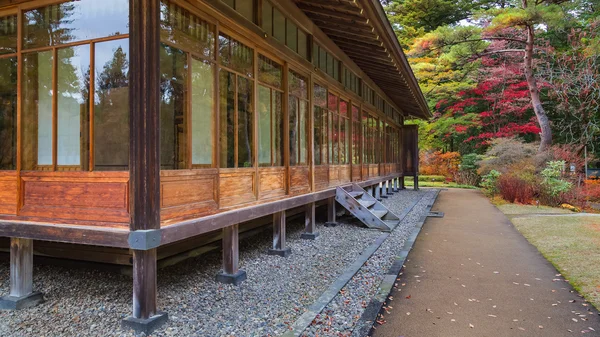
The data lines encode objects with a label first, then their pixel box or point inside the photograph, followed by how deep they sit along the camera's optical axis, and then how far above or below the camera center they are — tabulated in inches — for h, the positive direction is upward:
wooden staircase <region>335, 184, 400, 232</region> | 333.7 -40.8
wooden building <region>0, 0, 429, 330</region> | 137.9 +16.5
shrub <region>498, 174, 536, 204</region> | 556.7 -37.0
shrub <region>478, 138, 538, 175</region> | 669.9 +16.1
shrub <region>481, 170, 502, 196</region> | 644.1 -30.5
